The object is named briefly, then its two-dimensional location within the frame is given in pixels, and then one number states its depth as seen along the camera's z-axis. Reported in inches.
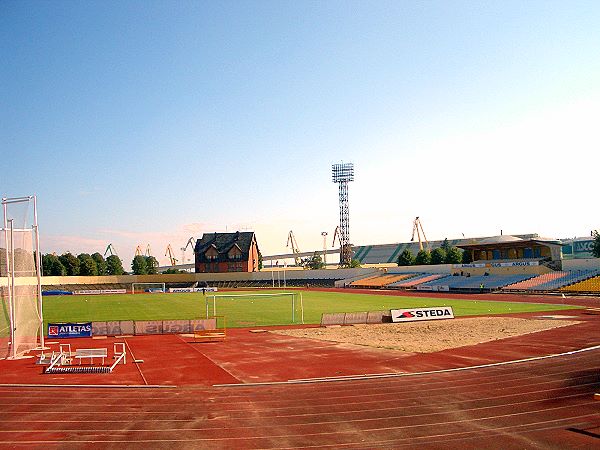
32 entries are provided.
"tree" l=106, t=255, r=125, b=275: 6195.9
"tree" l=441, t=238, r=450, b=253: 7342.5
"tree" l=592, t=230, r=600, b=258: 3363.7
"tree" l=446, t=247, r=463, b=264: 4153.5
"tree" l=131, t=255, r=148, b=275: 6067.9
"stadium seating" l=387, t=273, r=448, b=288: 3612.2
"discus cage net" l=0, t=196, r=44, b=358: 1042.7
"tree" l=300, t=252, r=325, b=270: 6594.5
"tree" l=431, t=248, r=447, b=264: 4276.6
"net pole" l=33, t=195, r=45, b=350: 1050.7
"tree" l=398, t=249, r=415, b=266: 4631.2
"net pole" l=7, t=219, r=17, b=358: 1031.0
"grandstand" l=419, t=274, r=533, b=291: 3053.6
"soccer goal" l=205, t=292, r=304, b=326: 1769.2
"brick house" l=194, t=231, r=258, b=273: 5433.1
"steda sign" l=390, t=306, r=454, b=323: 1624.0
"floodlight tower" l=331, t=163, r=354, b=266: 5236.2
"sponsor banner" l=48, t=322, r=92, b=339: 1378.0
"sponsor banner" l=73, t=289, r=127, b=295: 4121.8
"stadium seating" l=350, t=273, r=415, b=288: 3860.7
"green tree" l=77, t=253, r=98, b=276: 5497.0
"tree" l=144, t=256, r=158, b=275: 6186.0
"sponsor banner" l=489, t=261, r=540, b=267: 3108.8
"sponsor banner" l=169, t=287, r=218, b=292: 3997.5
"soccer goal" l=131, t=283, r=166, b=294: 4204.5
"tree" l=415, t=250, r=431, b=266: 4377.5
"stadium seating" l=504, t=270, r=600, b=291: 2728.8
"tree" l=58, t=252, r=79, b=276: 5492.1
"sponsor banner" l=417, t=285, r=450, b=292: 3203.7
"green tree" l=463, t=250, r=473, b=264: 3860.7
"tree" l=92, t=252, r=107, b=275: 6087.6
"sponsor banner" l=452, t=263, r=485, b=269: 3446.4
